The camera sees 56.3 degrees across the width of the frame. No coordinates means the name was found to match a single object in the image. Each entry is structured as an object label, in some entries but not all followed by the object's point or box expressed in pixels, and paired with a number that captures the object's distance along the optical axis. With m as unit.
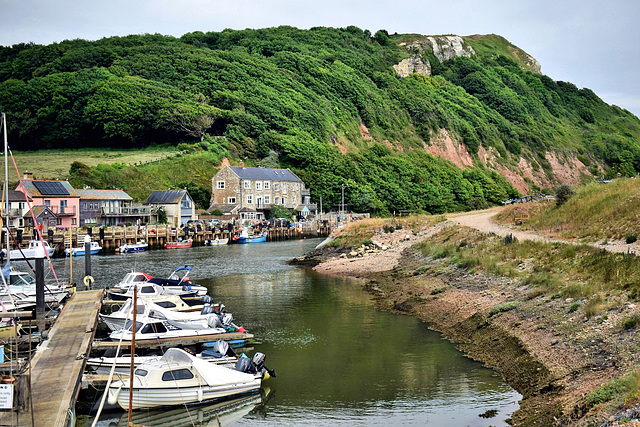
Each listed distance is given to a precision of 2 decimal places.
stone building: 108.75
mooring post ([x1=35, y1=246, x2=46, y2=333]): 27.30
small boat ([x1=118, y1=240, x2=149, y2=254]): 76.26
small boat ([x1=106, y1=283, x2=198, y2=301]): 36.00
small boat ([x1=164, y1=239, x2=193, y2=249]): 83.72
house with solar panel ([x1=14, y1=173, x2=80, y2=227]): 81.56
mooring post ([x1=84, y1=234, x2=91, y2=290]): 42.16
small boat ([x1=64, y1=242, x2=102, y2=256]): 72.12
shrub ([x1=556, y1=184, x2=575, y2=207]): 47.95
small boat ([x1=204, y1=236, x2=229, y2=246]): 89.19
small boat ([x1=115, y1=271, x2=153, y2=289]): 38.62
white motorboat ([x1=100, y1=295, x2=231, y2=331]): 28.12
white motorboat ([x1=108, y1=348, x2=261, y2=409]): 20.19
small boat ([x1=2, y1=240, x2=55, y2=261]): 63.56
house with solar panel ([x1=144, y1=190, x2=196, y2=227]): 97.06
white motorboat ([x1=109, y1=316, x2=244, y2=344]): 25.94
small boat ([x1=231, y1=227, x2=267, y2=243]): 93.62
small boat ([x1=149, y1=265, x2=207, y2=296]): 39.41
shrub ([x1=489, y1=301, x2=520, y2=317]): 28.22
